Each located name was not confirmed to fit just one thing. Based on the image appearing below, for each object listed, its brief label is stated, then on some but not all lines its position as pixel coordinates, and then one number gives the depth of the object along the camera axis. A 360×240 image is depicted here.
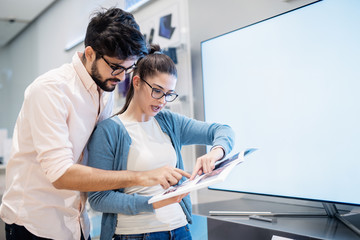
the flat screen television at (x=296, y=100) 1.31
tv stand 1.23
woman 1.25
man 1.13
